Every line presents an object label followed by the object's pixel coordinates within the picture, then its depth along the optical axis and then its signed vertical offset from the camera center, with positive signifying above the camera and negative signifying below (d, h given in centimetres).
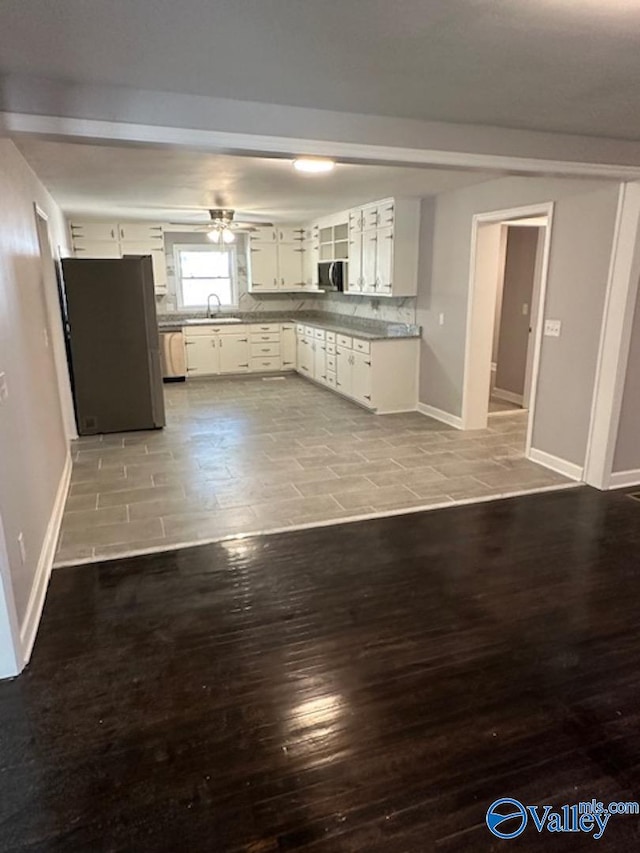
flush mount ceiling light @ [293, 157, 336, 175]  374 +84
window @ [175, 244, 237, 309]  884 +18
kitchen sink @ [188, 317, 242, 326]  841 -53
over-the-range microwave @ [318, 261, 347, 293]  729 +14
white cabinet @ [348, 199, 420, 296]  598 +45
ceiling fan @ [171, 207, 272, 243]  645 +80
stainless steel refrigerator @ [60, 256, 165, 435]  524 -54
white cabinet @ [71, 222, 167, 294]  789 +66
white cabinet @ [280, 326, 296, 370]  883 -97
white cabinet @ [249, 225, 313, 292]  871 +42
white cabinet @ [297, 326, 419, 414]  625 -99
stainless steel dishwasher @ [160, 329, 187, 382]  817 -103
